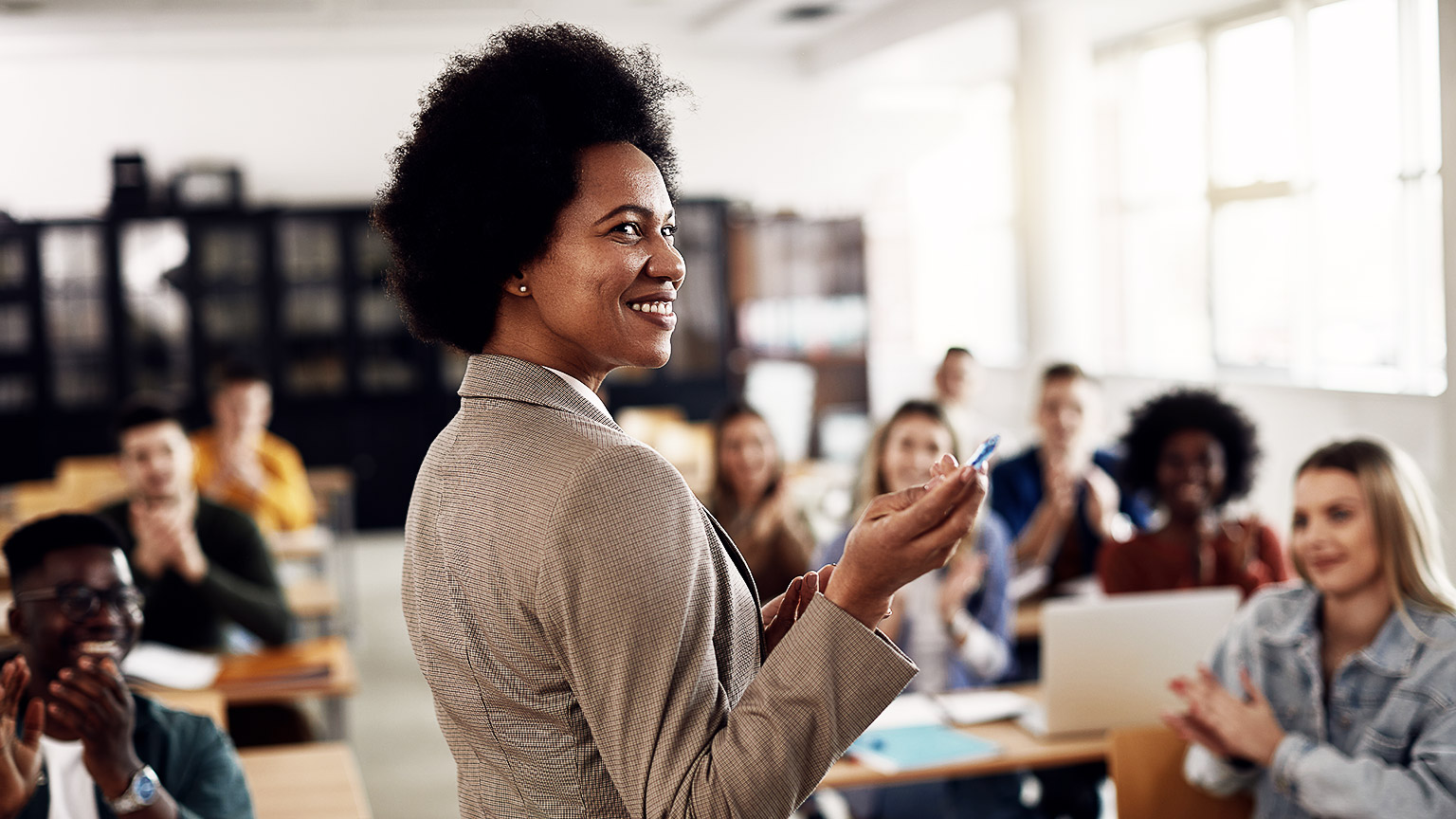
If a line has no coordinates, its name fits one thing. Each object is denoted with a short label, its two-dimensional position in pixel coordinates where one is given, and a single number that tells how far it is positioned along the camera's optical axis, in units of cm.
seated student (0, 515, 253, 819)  179
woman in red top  350
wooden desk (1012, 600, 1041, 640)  385
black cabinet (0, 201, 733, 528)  903
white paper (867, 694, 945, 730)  297
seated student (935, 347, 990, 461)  592
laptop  278
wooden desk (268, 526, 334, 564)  536
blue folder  267
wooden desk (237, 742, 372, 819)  251
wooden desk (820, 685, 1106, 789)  260
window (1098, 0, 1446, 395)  608
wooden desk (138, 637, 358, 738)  330
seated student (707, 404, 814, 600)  401
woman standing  95
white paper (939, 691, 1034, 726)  297
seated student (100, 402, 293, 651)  366
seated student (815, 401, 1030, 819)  318
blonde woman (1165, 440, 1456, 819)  218
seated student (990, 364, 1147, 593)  436
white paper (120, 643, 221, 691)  326
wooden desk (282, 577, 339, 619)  426
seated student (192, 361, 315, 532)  583
